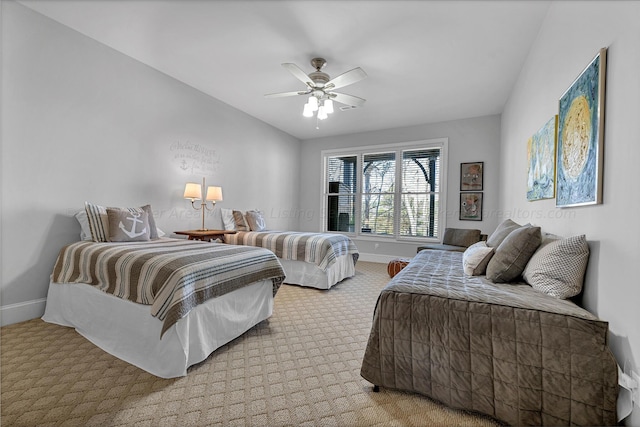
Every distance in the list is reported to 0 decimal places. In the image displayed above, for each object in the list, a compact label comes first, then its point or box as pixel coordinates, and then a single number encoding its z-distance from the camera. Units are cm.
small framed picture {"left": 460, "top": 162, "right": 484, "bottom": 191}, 479
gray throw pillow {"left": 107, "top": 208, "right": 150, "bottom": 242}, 259
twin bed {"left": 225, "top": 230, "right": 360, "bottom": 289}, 355
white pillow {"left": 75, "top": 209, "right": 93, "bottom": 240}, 261
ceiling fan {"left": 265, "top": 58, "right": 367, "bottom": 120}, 284
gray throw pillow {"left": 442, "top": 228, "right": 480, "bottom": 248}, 432
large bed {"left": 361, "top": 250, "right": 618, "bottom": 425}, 116
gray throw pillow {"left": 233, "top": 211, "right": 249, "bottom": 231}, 444
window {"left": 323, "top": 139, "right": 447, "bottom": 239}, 529
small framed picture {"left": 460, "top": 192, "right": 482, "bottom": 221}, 480
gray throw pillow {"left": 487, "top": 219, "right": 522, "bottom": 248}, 234
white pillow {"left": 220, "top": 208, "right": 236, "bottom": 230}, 435
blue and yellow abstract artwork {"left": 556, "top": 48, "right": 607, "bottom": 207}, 140
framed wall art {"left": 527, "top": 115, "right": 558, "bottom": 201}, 208
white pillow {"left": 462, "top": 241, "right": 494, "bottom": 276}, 203
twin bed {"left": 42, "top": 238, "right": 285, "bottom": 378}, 169
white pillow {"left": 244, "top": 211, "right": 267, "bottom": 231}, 445
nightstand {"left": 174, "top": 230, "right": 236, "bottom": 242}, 348
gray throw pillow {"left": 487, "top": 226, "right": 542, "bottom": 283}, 178
